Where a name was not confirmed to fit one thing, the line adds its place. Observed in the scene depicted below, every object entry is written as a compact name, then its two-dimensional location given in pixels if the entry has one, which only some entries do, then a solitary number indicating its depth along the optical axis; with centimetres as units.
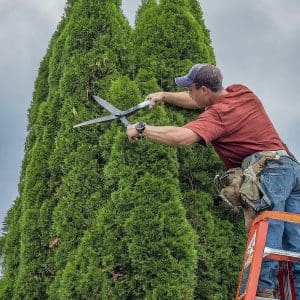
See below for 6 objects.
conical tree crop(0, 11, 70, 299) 571
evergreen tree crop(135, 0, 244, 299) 496
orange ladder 397
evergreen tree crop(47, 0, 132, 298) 523
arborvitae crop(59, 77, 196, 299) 457
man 446
